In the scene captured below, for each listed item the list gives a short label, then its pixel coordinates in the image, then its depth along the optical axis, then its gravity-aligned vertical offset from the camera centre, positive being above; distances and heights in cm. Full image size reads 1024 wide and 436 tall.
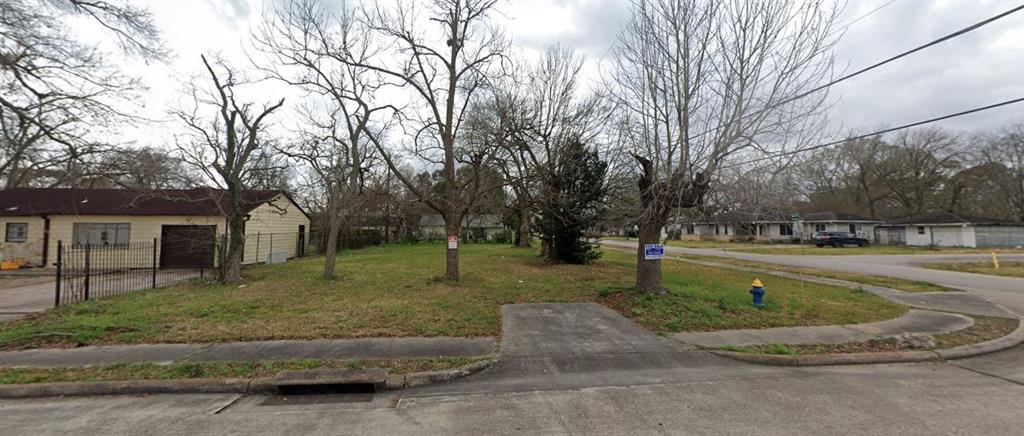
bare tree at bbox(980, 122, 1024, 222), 3966 +759
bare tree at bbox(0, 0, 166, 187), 791 +314
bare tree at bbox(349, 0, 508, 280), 1120 +339
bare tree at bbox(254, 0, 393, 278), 1109 +296
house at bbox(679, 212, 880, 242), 4266 +54
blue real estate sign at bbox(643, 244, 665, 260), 900 -42
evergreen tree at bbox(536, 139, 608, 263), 1520 +107
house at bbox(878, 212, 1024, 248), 3425 +6
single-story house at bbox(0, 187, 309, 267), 1756 +35
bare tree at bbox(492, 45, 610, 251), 1185 +418
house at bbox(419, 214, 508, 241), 4650 +44
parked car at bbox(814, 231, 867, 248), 3753 -61
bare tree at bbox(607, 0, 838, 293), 802 +245
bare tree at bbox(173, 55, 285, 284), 1207 +214
